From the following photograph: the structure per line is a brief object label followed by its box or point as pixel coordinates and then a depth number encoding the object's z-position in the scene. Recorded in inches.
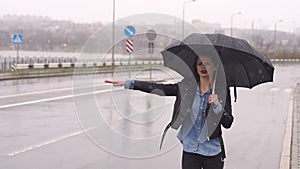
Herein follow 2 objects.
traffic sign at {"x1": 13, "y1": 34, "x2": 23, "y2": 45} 1215.6
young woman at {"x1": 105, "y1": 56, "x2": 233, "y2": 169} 145.8
